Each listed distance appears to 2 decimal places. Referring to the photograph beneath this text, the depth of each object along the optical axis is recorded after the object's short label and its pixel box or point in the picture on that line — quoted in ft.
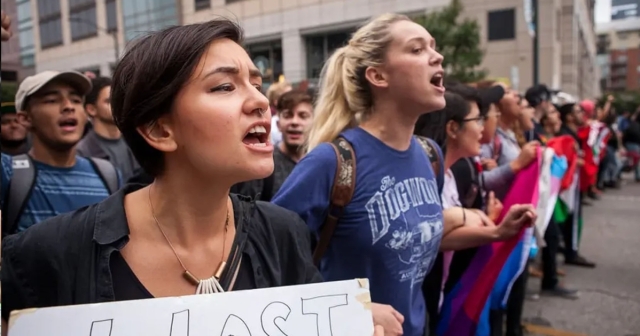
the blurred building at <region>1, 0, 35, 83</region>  65.30
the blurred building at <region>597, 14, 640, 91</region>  213.66
